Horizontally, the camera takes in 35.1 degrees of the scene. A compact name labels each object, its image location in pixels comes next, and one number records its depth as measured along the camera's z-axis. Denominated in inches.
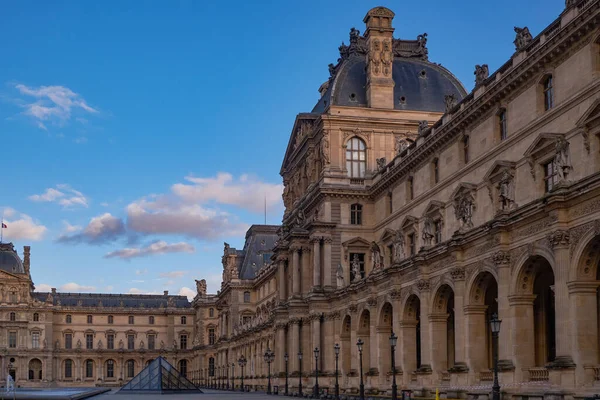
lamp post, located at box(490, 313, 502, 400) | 1230.3
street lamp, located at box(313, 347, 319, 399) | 2329.0
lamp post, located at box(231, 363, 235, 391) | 4313.5
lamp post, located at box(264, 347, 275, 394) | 2940.7
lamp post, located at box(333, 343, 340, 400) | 2062.0
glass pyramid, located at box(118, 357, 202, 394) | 3718.0
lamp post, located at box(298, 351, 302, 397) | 2549.2
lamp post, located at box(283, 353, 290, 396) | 2762.3
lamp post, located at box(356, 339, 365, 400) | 1874.1
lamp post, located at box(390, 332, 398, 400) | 1636.3
